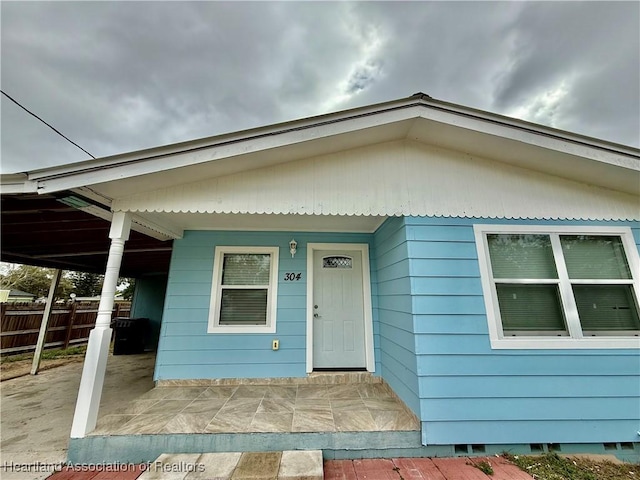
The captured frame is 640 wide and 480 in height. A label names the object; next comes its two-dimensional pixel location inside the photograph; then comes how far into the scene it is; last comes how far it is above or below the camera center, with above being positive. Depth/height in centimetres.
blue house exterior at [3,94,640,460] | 230 +67
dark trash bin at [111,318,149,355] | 673 -114
